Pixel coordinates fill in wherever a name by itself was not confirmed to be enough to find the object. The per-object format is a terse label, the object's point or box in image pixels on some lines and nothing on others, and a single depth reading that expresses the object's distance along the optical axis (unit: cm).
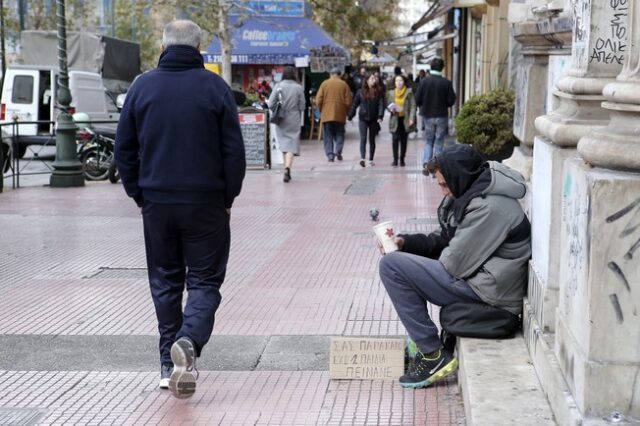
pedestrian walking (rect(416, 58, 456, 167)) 1775
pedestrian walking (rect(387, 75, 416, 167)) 1916
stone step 413
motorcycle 1761
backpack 528
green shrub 1236
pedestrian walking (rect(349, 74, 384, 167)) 1991
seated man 521
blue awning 2898
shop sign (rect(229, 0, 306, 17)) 3002
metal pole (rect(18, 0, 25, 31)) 3632
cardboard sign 551
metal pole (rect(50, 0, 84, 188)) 1609
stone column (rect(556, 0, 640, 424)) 348
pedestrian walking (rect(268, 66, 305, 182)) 1719
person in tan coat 2048
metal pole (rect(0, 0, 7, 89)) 3075
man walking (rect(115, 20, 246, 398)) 511
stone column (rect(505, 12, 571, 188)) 705
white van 2396
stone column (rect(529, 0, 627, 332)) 416
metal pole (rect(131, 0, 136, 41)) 5534
